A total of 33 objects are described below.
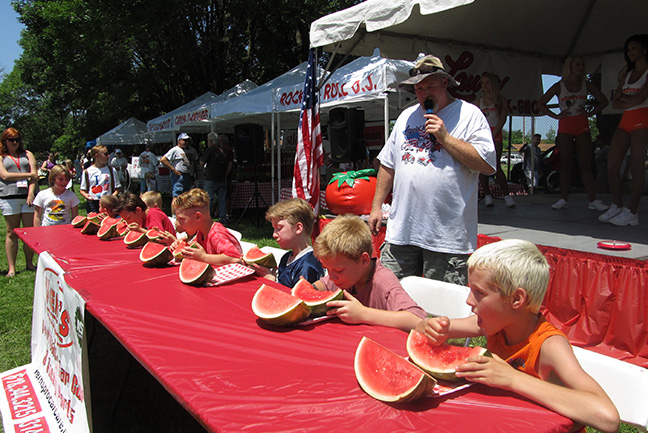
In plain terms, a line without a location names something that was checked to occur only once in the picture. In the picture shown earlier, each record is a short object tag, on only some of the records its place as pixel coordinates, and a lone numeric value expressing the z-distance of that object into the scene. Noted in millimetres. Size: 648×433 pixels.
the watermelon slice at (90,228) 4680
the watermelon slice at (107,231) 4367
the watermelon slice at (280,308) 1845
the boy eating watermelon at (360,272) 2070
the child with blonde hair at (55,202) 6289
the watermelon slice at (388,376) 1210
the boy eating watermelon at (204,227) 3354
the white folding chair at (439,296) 2535
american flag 5676
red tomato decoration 6988
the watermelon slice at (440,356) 1329
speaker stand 10328
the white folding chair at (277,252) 3681
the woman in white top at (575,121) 5855
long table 1148
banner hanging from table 2369
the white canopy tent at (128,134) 24047
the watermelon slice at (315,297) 1938
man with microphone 3008
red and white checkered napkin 2641
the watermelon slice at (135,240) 3824
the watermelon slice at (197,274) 2551
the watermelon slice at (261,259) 2832
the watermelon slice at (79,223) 5203
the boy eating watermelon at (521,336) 1240
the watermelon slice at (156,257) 3105
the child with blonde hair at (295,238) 2936
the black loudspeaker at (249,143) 11031
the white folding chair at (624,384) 1564
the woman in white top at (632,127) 4684
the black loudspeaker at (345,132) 8031
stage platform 4027
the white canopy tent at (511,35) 6379
